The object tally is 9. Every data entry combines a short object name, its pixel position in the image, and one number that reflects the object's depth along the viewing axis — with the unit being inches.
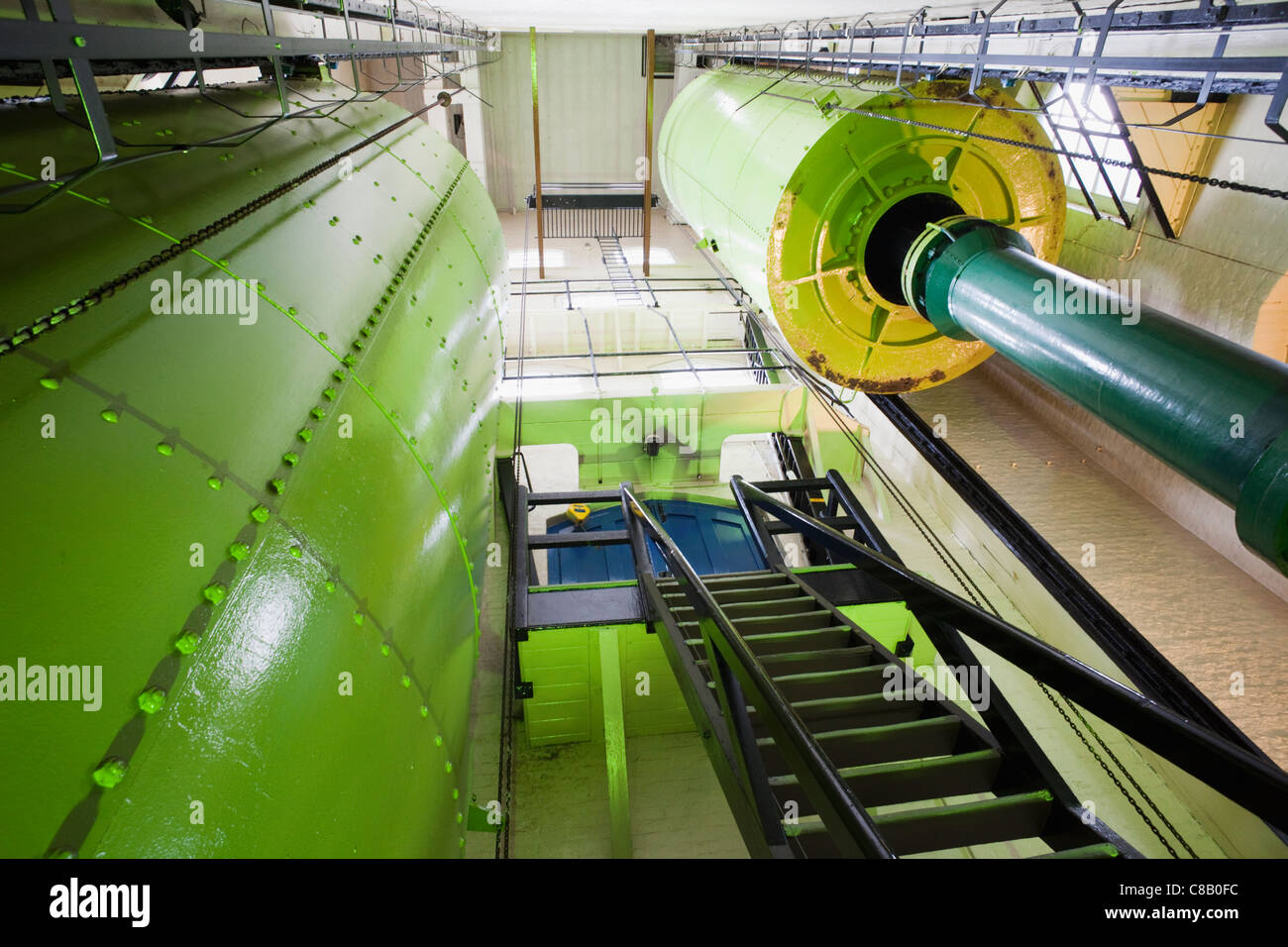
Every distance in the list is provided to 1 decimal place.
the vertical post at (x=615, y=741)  207.2
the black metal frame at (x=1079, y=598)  162.1
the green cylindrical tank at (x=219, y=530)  48.4
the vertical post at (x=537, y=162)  434.9
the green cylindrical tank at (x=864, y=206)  174.4
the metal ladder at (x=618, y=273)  452.4
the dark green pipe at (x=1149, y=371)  70.9
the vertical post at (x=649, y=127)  415.5
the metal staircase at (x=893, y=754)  102.2
